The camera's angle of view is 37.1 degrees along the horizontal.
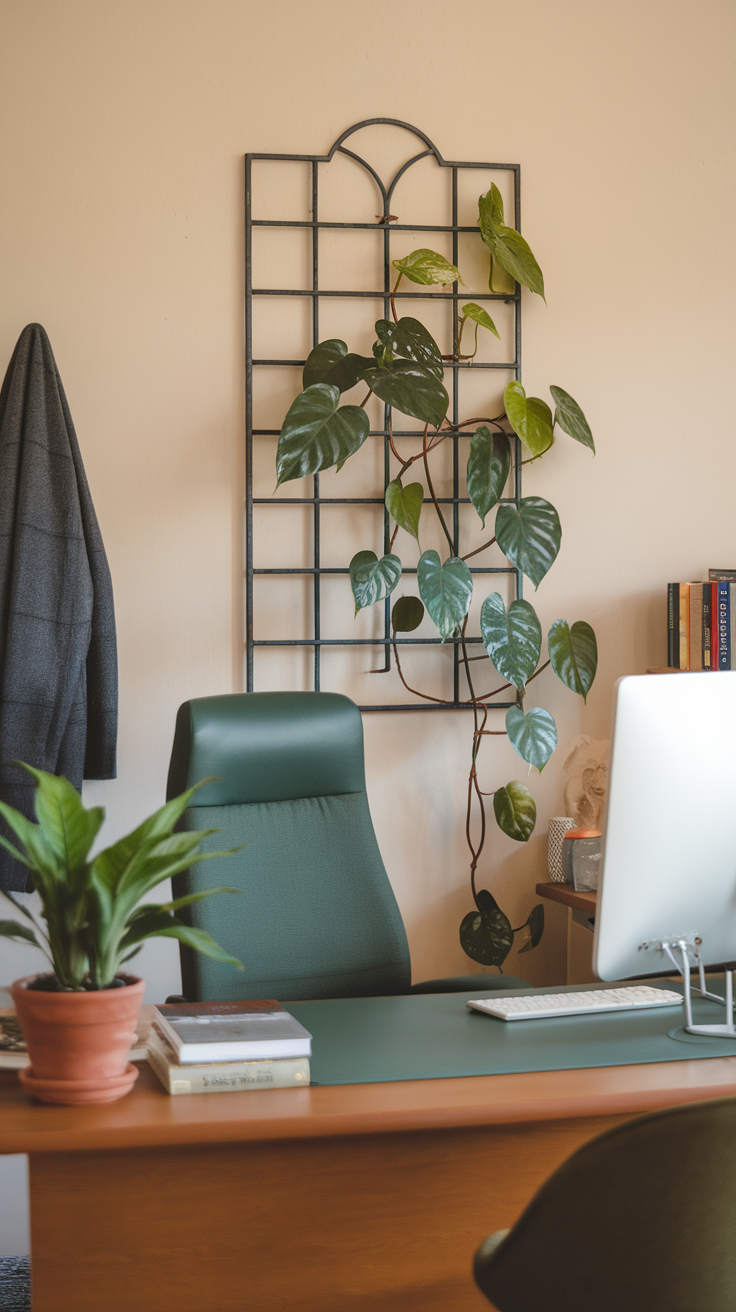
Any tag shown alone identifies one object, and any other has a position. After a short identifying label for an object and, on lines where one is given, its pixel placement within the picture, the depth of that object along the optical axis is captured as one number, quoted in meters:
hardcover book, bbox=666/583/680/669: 2.92
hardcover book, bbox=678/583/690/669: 2.90
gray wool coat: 2.41
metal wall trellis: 2.76
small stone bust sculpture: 2.91
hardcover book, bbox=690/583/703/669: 2.87
